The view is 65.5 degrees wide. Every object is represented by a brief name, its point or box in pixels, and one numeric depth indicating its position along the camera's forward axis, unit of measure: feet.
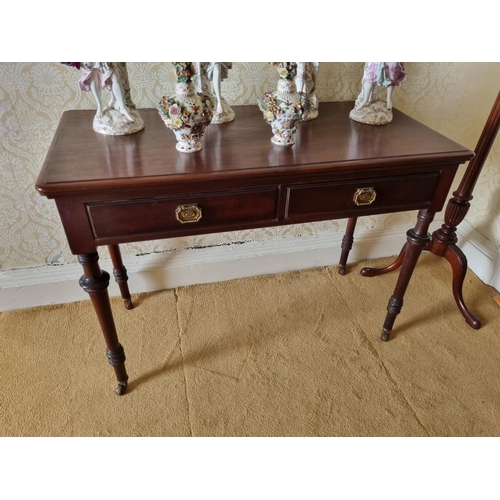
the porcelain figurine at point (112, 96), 3.54
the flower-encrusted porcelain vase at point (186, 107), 3.23
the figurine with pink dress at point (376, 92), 4.12
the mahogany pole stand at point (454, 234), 4.79
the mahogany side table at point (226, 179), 3.19
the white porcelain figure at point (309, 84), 4.06
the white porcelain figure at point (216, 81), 3.86
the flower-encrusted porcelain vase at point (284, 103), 3.45
